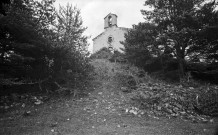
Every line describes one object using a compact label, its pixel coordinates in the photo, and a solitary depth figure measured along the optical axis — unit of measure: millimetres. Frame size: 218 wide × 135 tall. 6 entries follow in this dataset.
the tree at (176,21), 13227
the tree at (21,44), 8782
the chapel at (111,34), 30766
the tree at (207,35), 13055
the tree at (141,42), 14445
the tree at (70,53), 10539
